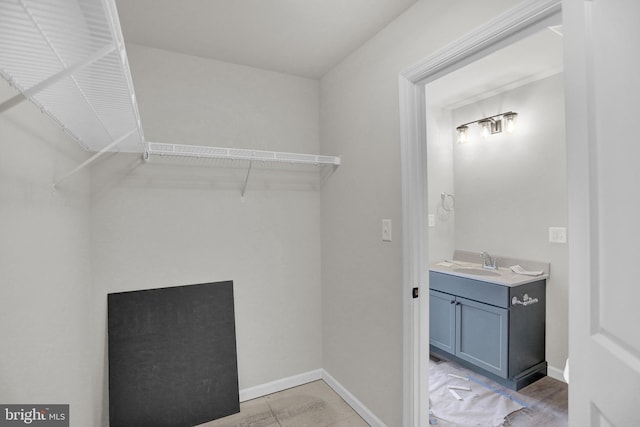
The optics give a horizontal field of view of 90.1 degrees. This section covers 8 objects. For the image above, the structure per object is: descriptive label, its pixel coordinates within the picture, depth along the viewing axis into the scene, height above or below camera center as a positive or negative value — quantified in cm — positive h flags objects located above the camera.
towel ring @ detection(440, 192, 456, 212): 347 +10
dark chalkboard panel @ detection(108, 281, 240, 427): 193 -90
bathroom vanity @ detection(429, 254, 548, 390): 246 -93
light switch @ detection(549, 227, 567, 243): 255 -20
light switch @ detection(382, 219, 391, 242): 189 -11
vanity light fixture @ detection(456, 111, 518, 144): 291 +82
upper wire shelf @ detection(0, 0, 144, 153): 62 +39
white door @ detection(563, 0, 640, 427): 71 +0
